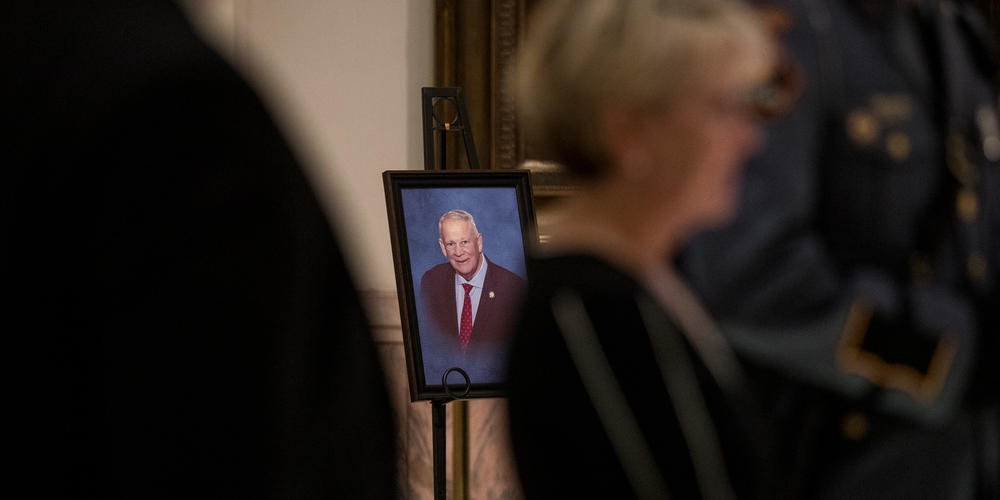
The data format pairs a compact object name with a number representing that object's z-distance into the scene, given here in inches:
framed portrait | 268.7
